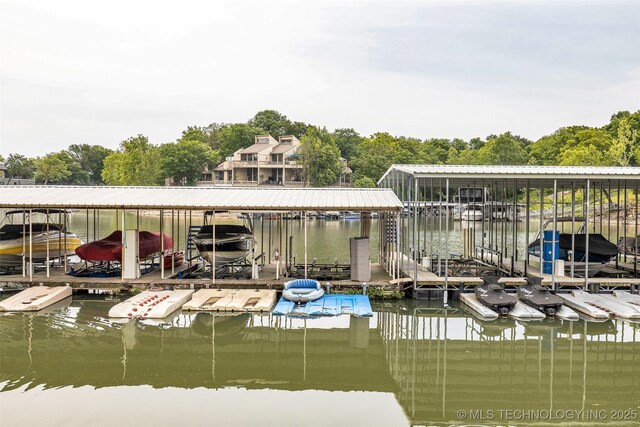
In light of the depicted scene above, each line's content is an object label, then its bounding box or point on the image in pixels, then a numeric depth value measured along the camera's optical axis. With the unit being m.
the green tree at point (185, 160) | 69.69
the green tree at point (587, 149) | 50.69
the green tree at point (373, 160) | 65.69
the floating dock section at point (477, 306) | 12.89
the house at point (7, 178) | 78.72
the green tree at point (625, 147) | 48.84
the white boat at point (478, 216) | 53.83
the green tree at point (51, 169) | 84.94
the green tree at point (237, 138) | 83.06
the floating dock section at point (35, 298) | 13.35
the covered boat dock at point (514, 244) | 14.63
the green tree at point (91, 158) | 98.75
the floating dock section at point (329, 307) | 12.84
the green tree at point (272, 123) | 91.87
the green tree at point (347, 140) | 81.25
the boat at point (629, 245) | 17.38
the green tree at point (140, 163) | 63.16
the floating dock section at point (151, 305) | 12.80
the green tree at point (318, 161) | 63.91
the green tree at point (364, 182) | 61.97
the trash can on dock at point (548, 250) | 15.83
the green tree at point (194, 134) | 88.44
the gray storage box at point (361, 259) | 15.02
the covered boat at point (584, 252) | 16.11
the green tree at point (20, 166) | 86.94
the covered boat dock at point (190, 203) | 14.45
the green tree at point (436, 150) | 74.31
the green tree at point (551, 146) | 65.13
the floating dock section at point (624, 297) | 13.85
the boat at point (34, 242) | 16.41
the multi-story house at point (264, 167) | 69.75
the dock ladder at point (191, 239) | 17.03
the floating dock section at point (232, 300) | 13.18
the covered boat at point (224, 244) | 16.38
